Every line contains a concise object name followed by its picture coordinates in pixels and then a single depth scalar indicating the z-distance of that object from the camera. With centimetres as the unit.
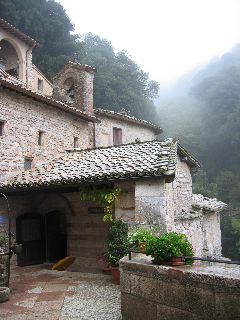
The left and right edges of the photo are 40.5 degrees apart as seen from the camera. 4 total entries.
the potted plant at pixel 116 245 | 740
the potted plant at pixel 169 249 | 427
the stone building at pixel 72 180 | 820
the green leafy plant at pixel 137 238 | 677
